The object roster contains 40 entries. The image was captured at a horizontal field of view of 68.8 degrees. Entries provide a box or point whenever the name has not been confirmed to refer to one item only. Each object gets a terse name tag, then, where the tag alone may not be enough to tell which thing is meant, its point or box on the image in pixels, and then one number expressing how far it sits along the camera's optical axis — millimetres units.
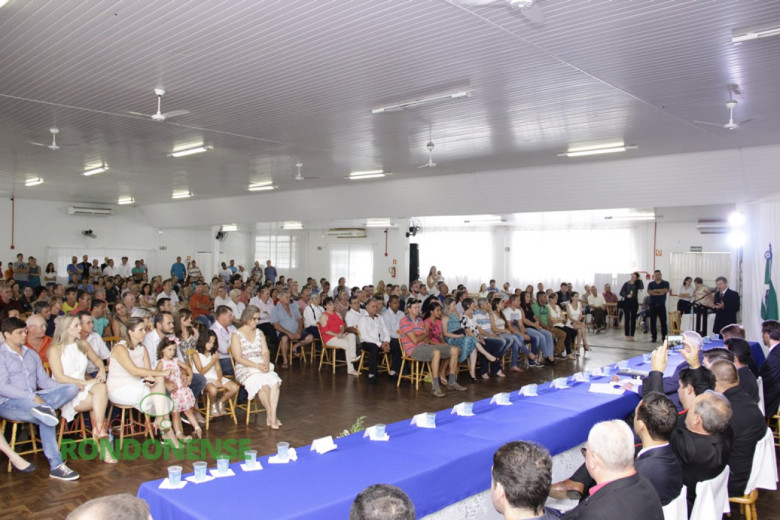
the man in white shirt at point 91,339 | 5137
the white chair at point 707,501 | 2992
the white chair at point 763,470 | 3510
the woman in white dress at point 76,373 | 4645
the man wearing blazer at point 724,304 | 8930
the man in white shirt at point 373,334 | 7797
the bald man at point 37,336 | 4992
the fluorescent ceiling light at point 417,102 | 6069
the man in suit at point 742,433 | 3383
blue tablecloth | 2227
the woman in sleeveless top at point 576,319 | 10367
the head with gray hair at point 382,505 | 1555
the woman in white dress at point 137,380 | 4750
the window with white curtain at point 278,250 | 20938
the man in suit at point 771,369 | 4852
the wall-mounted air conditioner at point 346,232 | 18750
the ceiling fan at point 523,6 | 3867
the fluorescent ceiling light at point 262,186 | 13516
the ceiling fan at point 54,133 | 7973
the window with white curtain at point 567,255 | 15312
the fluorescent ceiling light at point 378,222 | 15030
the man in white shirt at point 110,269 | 16859
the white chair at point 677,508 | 2686
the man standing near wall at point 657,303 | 11789
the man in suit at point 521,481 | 1885
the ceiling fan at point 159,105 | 6035
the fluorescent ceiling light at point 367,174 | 11570
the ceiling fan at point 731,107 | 6234
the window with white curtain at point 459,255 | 17516
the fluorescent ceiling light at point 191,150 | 9122
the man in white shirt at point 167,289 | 10039
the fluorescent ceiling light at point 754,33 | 4328
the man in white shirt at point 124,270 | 17812
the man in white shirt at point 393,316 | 8669
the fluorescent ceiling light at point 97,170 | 11234
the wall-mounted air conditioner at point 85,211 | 17609
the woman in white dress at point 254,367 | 5488
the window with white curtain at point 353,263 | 18844
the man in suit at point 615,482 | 2082
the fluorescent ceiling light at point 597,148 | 8766
